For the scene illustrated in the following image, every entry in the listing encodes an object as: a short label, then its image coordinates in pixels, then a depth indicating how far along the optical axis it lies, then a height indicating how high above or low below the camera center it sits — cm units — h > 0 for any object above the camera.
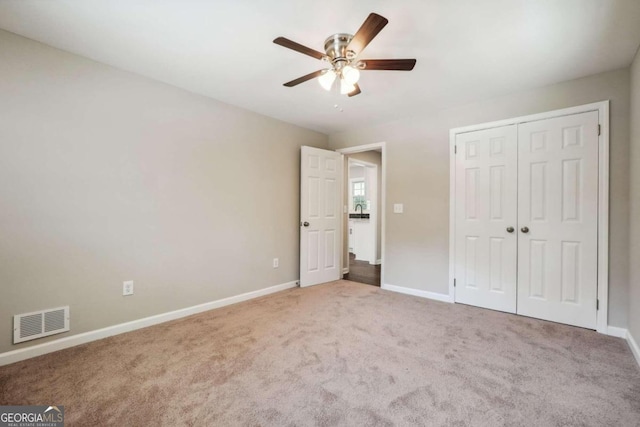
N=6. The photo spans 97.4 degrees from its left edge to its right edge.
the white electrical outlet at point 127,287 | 249 -69
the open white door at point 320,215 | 398 -4
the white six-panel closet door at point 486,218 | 297 -5
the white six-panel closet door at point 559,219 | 256 -4
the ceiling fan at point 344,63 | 185 +102
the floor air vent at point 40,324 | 201 -85
